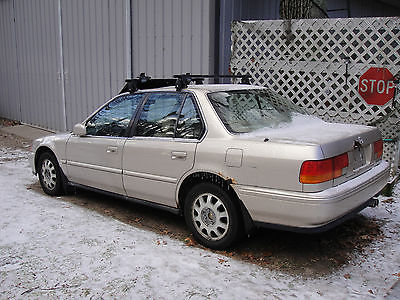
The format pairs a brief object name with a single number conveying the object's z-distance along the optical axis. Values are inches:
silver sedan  138.3
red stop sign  240.0
